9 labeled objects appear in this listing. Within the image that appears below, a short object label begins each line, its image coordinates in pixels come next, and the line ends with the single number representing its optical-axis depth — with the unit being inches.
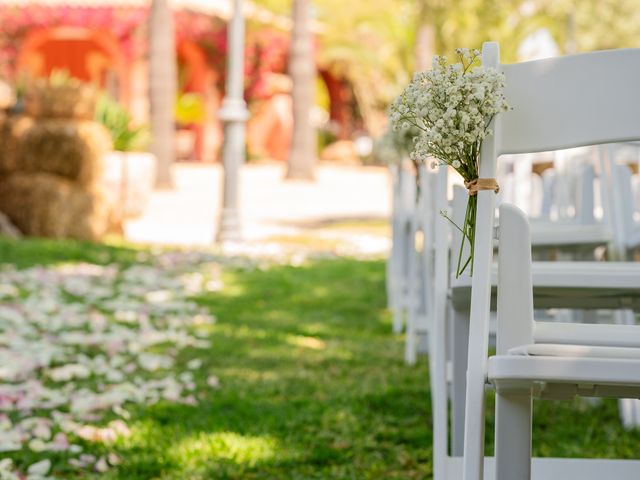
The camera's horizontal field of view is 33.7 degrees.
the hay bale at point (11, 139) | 404.5
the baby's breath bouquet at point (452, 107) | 77.3
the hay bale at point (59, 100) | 406.6
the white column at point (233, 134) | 422.3
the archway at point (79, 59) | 982.4
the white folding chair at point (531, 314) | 67.7
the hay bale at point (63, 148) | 400.2
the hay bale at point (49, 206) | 404.2
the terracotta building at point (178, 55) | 900.6
